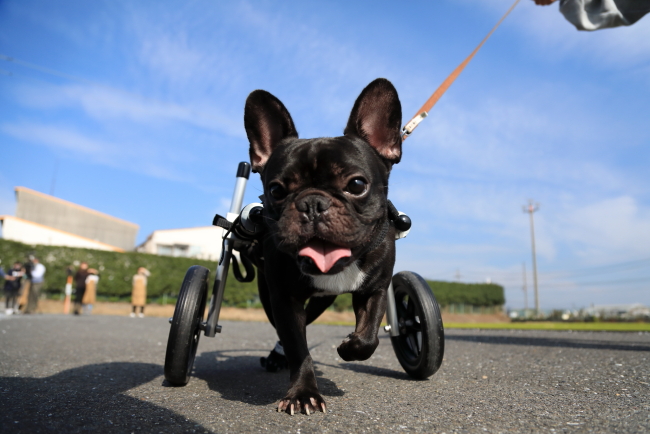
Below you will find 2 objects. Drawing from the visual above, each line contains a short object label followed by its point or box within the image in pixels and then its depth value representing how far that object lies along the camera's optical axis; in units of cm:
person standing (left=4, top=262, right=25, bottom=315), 1577
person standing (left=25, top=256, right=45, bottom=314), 1572
